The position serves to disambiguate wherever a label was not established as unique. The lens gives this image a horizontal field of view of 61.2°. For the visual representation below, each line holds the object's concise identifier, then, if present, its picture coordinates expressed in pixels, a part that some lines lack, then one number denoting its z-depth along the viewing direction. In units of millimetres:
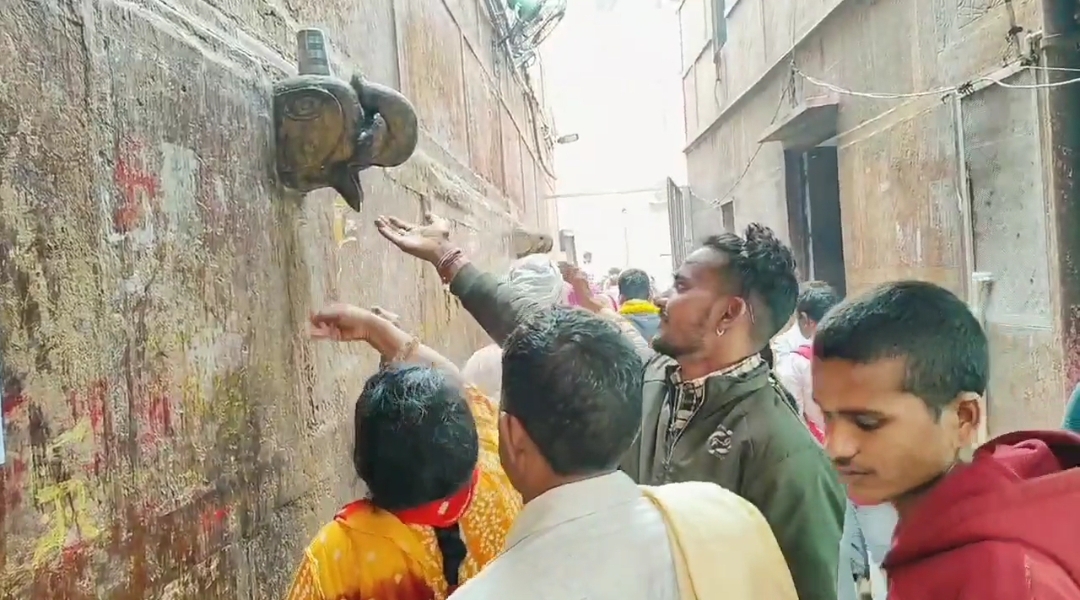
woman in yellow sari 1455
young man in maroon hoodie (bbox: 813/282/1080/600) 1121
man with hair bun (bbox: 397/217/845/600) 1842
